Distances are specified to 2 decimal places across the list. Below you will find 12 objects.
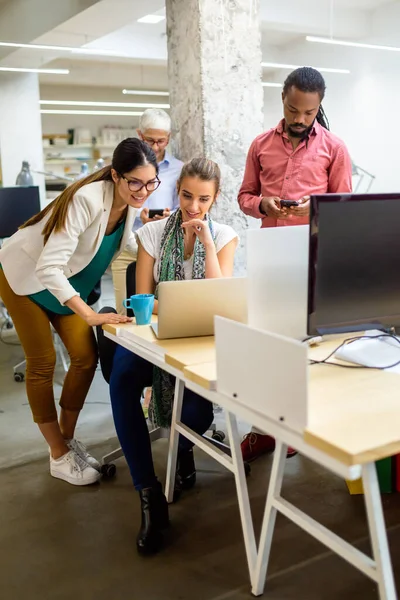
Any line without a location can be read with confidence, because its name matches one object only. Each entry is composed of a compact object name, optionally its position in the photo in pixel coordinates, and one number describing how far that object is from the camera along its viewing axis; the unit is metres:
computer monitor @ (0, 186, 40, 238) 3.80
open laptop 1.63
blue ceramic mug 1.82
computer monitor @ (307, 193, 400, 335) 1.42
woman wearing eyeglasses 1.97
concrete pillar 2.99
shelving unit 10.88
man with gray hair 2.88
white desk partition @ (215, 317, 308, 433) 1.09
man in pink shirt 2.20
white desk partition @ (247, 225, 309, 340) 1.52
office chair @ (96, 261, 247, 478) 2.21
